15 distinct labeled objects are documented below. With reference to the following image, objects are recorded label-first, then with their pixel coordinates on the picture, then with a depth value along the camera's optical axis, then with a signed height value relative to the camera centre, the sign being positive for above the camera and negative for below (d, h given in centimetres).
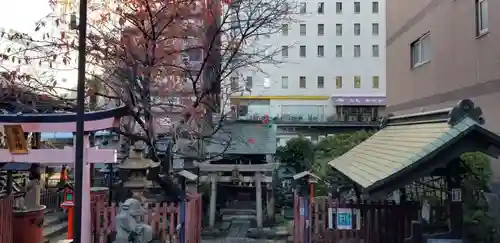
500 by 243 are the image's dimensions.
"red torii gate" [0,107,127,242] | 959 +12
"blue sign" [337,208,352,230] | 954 -168
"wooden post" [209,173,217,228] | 1852 -254
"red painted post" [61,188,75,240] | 1149 -174
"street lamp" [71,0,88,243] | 700 +44
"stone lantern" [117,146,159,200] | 1063 -82
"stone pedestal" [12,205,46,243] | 1134 -226
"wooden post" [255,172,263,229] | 1834 -247
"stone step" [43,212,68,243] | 1523 -330
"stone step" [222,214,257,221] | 2166 -385
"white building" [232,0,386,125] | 5231 +812
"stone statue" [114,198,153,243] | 835 -166
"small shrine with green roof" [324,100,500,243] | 654 -27
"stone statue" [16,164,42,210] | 1190 -166
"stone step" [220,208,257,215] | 2259 -368
